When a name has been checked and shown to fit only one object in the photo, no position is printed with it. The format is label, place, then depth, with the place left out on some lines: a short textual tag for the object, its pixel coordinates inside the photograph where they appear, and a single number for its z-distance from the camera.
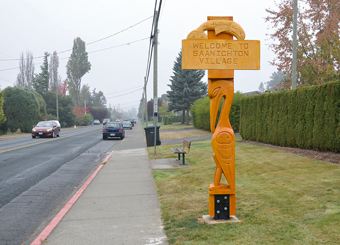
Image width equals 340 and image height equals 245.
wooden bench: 12.08
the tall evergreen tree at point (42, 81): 67.34
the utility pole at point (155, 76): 15.66
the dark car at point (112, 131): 28.58
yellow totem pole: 5.42
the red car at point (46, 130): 29.28
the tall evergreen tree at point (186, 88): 51.34
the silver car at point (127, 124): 54.83
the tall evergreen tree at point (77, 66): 84.88
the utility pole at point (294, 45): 14.87
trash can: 19.48
